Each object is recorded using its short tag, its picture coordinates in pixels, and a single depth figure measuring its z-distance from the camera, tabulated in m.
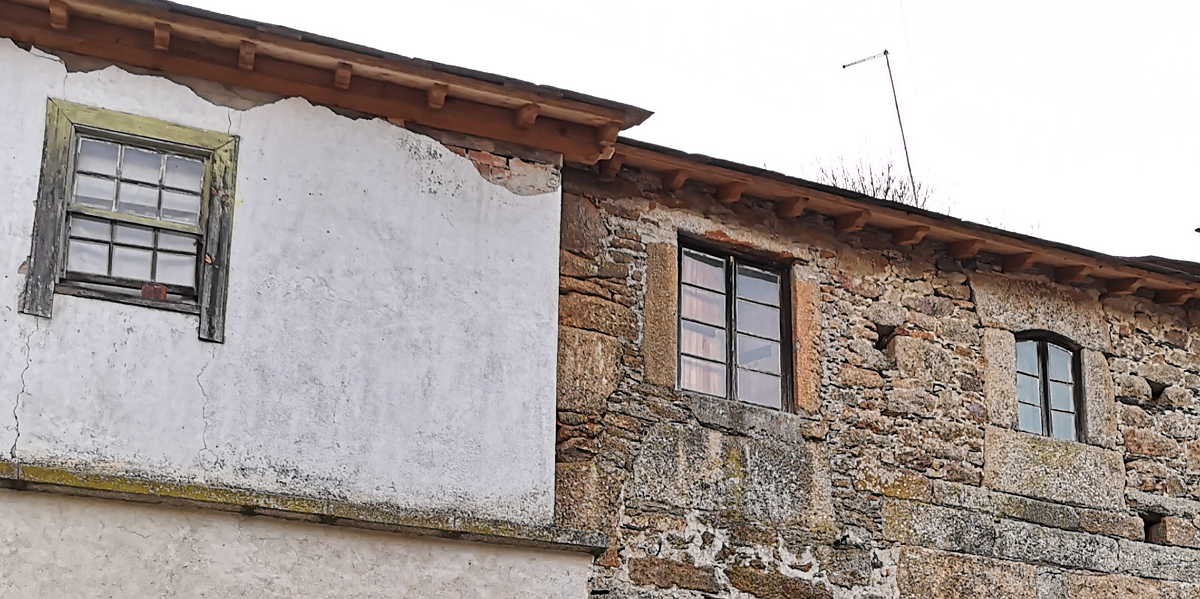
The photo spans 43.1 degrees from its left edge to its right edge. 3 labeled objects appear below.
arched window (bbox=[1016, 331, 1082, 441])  11.95
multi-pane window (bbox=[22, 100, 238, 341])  8.49
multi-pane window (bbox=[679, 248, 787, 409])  10.70
